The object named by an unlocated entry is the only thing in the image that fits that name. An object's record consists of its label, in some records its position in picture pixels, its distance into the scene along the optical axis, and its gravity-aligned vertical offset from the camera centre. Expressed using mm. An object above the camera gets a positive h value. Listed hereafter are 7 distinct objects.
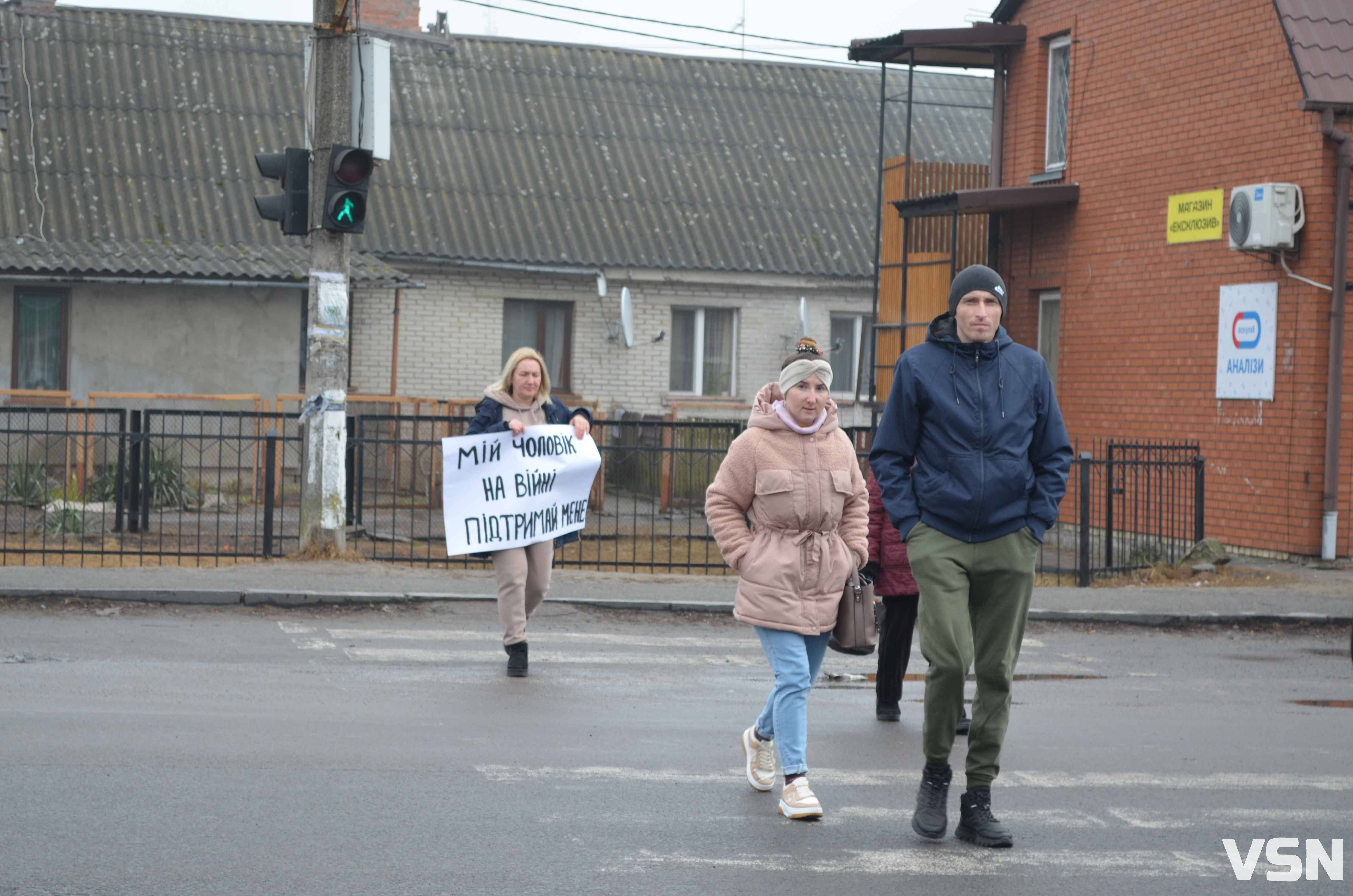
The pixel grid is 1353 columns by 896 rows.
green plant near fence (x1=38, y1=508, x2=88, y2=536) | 15945 -1337
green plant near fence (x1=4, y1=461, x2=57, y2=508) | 17266 -1076
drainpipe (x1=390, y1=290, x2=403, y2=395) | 23703 +511
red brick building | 14938 +2203
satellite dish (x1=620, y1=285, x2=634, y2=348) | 24688 +1317
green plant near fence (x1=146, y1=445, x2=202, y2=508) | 16797 -1005
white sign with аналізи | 15297 +765
